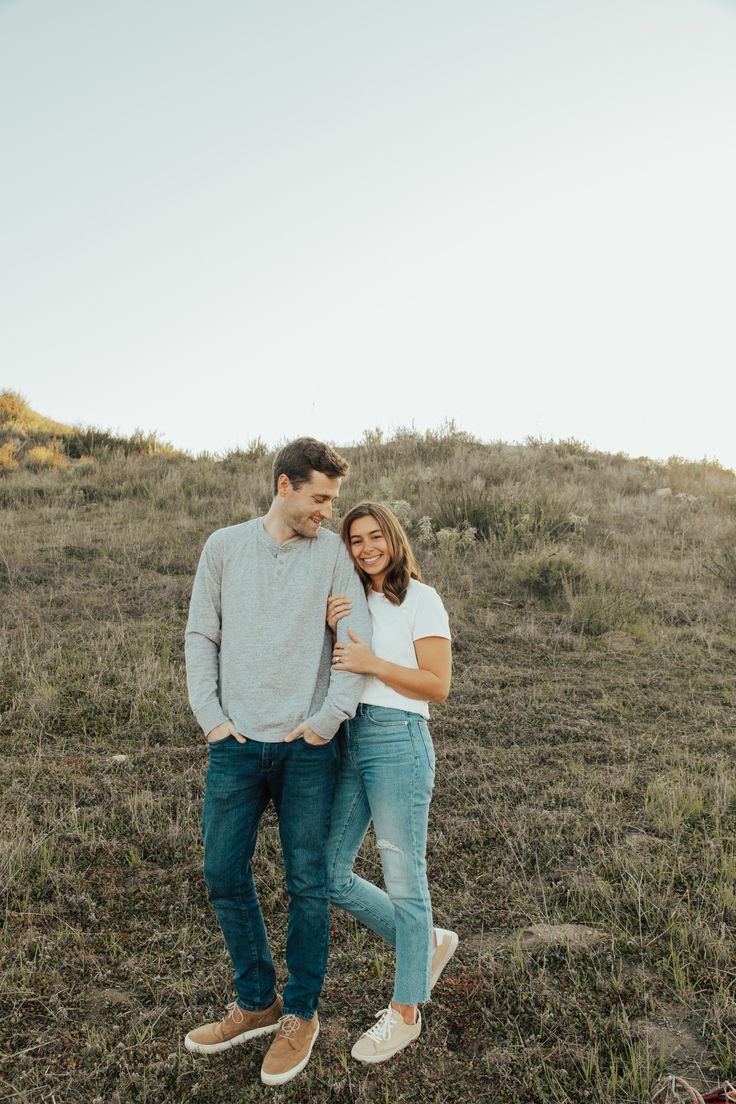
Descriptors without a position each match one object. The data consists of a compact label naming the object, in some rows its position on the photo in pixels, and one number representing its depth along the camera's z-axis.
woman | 2.79
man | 2.73
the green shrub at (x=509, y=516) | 10.70
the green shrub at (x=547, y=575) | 9.16
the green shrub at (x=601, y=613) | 8.33
